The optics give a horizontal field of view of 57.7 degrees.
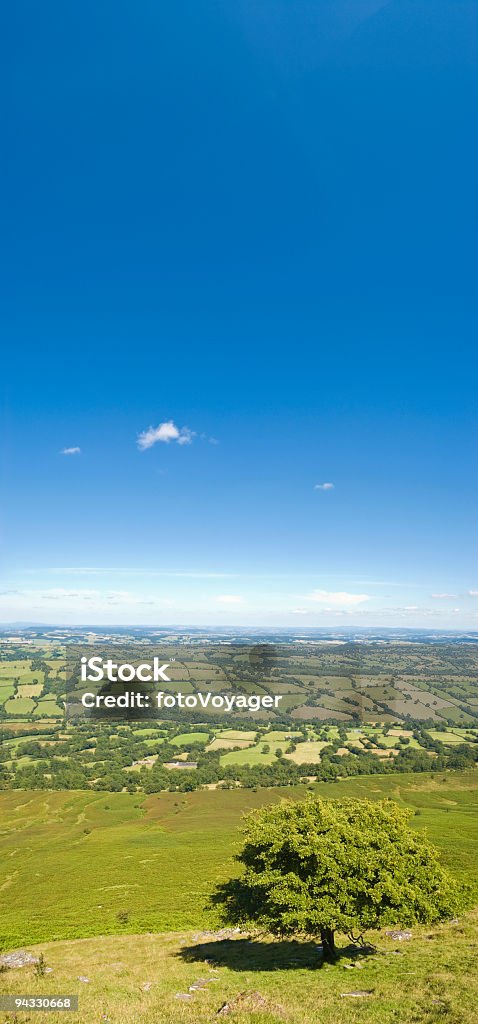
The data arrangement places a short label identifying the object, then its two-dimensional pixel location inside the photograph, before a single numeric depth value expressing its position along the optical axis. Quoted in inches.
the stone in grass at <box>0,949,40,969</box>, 1249.1
